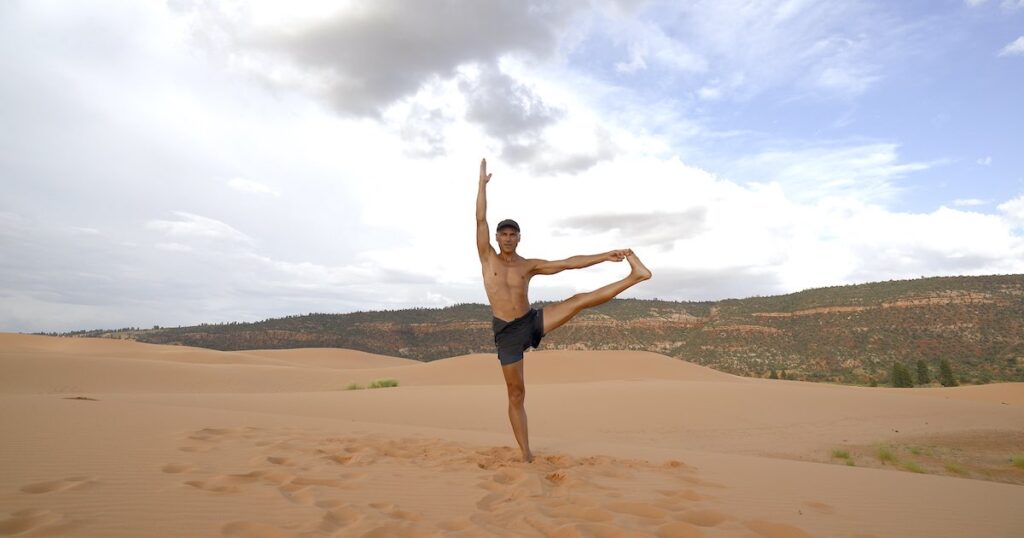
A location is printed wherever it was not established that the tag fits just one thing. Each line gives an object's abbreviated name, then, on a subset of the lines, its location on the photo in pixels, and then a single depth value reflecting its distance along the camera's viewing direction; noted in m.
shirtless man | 5.85
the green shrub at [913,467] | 8.01
